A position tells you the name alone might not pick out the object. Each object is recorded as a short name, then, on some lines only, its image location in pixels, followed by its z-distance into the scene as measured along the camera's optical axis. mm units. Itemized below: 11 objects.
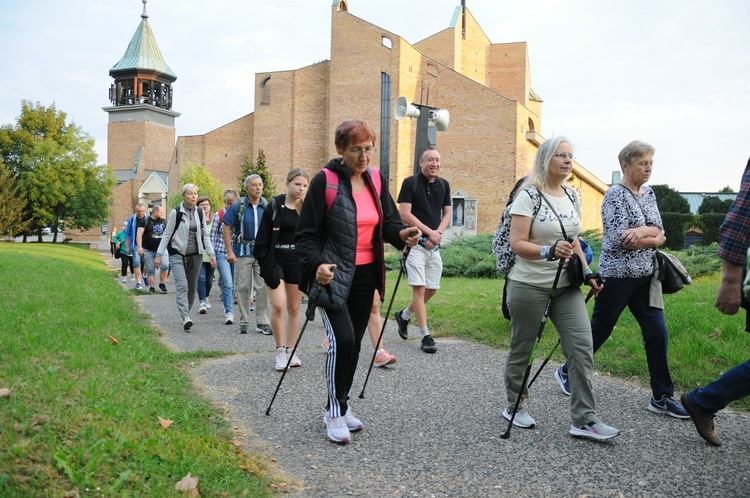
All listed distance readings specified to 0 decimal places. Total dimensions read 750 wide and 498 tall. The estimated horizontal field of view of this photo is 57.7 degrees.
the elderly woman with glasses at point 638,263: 5027
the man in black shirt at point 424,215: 7531
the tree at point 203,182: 51531
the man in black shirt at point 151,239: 14895
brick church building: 48375
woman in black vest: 4305
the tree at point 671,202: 45625
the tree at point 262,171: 53688
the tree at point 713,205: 48125
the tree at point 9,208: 40156
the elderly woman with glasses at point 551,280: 4441
